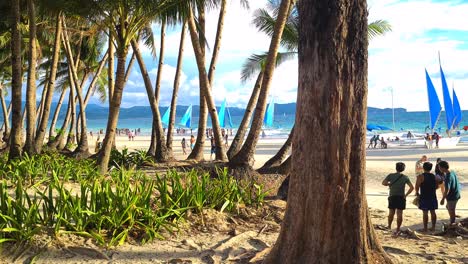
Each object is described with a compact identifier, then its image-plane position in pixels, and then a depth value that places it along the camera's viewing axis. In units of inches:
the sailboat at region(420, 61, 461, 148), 1412.5
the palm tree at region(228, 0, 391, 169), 494.6
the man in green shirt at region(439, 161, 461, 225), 278.2
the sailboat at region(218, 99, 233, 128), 1975.9
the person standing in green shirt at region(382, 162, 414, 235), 266.1
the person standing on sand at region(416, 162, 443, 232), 269.3
